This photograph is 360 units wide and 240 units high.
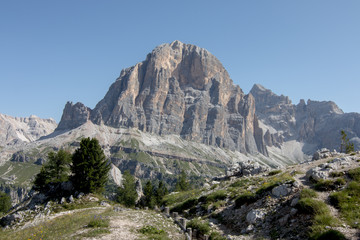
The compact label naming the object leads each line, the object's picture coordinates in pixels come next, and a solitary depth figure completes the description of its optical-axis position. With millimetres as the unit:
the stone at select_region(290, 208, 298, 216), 19164
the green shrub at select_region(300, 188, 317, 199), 20047
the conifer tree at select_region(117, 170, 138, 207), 78312
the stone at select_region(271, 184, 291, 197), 23045
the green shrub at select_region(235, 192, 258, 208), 25420
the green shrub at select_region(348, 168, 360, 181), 21900
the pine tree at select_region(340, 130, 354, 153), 69838
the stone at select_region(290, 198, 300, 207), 20070
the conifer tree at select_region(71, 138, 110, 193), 44741
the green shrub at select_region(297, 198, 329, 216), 17792
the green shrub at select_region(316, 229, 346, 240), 14558
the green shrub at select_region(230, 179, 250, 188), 35531
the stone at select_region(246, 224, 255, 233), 20375
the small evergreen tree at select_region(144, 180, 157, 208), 70344
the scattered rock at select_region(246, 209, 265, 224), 21188
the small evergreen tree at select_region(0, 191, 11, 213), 87281
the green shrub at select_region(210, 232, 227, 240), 19744
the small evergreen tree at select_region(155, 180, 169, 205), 76112
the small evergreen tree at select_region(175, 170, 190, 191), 100044
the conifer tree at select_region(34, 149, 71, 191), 53562
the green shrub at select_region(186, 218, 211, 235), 22266
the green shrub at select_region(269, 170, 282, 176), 37388
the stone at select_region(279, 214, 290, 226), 18973
